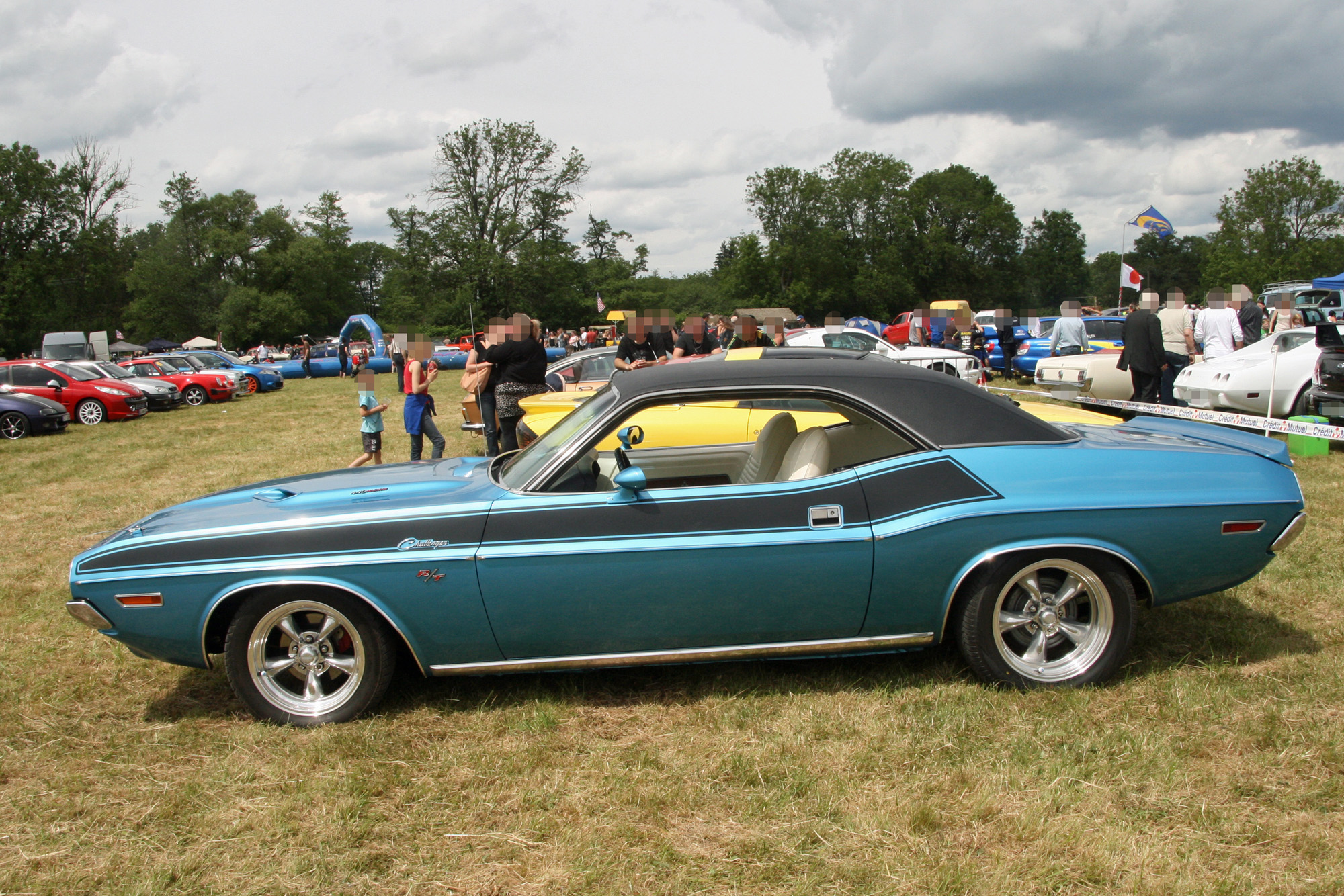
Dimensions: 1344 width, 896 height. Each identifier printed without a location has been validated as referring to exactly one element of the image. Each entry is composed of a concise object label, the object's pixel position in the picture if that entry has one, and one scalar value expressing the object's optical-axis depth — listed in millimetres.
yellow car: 5418
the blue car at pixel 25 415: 15477
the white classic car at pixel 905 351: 14203
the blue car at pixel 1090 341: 17938
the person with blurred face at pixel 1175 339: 10438
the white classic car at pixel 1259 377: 9539
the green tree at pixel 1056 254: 93375
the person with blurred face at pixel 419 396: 8094
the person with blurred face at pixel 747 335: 9969
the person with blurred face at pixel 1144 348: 8922
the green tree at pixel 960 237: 68125
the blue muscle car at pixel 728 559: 3352
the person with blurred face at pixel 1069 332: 14984
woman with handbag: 8039
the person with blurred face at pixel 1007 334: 16797
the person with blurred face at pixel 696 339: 10359
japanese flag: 19561
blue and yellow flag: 19797
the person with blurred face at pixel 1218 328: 10656
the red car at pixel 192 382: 21891
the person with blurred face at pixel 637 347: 9359
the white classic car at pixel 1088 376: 12453
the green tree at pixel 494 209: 52031
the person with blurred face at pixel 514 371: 7820
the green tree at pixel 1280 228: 62531
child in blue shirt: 8180
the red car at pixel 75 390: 17453
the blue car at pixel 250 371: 25031
